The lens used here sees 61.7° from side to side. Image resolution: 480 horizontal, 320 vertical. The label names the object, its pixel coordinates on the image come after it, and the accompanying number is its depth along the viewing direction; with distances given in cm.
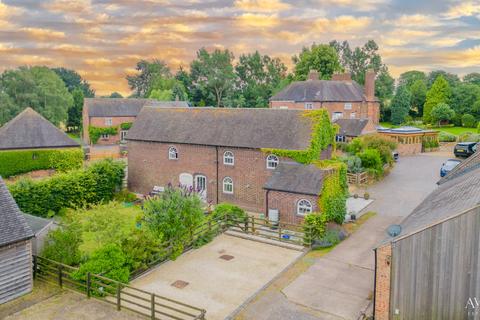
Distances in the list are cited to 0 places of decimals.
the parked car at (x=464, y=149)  4466
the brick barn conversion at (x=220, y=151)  2667
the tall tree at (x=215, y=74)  9006
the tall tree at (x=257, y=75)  9419
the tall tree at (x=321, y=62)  7838
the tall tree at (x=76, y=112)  8444
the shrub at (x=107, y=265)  1584
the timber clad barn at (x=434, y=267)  1170
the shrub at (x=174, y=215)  1933
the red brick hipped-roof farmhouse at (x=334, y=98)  5900
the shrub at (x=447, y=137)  5922
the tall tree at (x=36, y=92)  6425
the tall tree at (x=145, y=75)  11516
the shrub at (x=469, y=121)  7669
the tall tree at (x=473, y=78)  10152
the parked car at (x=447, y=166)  3634
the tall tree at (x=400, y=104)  7894
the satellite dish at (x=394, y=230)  1388
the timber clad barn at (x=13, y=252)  1506
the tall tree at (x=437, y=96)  8100
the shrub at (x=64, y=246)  1742
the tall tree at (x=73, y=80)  13175
